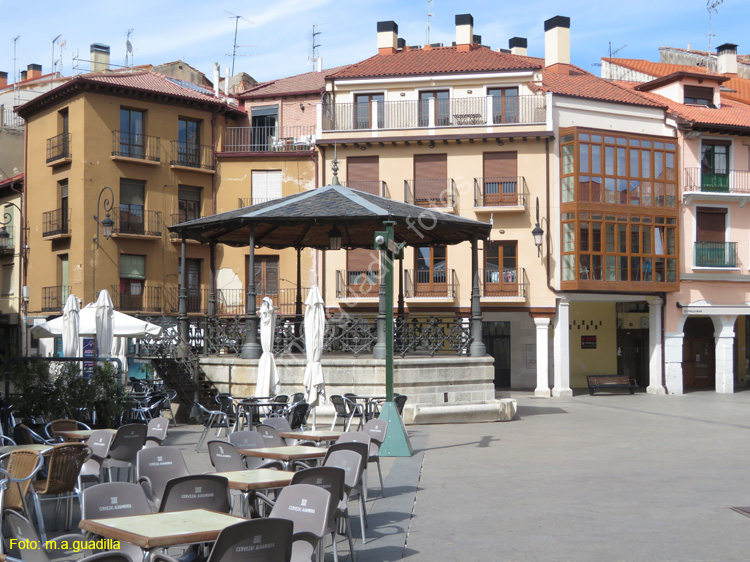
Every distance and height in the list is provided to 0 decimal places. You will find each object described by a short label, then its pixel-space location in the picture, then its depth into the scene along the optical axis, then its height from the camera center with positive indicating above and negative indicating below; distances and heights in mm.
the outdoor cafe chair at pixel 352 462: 7863 -1403
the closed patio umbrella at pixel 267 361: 17062 -1059
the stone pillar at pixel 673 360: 31812 -1957
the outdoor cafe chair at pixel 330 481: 6469 -1280
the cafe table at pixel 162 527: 4898 -1286
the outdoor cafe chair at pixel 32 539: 3814 -1160
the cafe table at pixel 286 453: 8664 -1461
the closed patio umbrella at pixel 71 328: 17641 -425
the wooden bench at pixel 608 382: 31438 -2722
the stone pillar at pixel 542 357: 30391 -1748
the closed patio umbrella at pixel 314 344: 16516 -720
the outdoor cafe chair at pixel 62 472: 7820 -1467
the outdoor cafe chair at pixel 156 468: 7363 -1347
